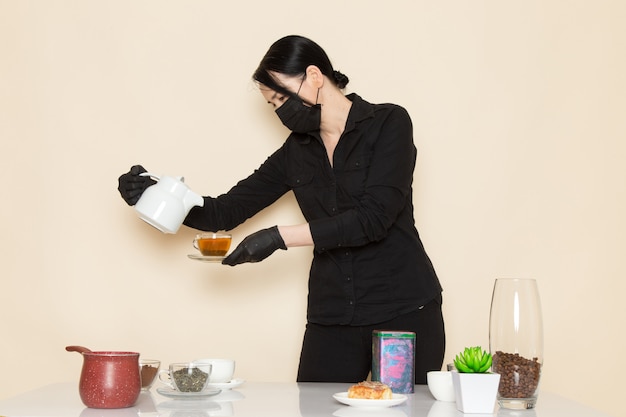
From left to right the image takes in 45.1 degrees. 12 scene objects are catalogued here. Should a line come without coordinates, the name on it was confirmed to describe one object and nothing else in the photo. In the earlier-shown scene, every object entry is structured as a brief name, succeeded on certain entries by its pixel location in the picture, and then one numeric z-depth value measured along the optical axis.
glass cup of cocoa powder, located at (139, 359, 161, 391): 1.66
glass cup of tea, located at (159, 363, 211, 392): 1.58
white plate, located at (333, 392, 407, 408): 1.45
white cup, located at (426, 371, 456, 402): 1.57
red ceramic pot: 1.45
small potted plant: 1.44
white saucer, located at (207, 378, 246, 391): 1.68
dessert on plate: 1.48
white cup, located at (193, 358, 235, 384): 1.69
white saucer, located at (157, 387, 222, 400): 1.58
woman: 2.05
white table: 1.40
